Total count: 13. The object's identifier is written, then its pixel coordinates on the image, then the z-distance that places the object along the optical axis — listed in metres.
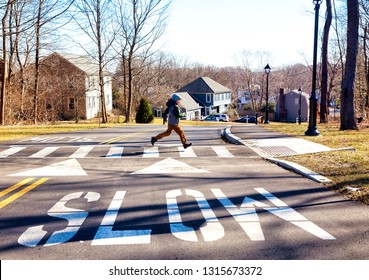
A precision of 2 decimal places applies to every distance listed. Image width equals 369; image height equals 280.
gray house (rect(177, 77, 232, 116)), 83.94
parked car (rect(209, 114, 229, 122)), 66.44
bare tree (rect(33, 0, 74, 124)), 39.40
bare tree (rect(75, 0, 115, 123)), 41.66
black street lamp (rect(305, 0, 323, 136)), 15.47
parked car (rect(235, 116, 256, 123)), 62.34
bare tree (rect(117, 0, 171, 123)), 42.69
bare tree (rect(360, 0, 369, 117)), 39.41
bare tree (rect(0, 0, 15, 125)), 32.96
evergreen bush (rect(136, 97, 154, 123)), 44.30
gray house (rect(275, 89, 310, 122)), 64.56
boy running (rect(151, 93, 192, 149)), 11.55
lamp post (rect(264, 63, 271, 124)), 31.20
